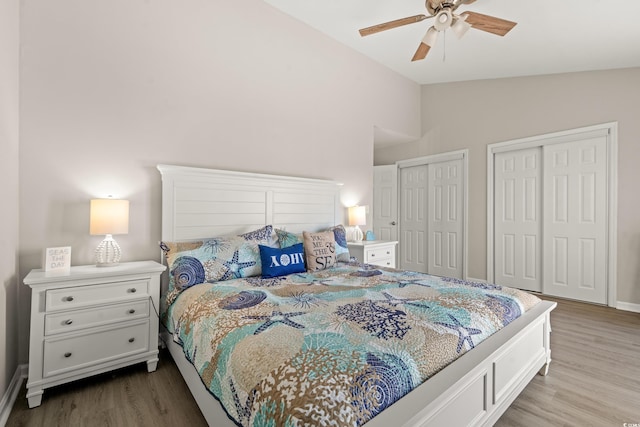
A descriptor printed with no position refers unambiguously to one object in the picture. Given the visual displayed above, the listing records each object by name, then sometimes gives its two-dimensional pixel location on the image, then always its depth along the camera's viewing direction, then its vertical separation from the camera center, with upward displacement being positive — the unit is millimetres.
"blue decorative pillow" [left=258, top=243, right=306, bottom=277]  2392 -348
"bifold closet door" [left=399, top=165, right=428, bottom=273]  5191 +19
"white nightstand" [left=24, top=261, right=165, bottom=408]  1776 -681
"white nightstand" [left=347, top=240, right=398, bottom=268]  3588 -400
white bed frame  1137 -573
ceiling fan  2254 +1527
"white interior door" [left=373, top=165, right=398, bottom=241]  5418 +295
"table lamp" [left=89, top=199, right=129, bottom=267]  2096 -72
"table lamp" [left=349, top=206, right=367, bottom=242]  3910 -11
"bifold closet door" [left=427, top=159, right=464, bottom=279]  4758 +24
